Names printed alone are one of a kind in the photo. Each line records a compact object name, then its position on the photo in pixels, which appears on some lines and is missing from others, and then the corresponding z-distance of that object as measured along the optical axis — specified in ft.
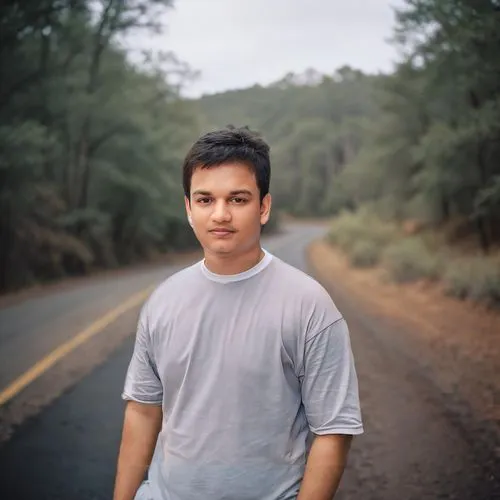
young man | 4.73
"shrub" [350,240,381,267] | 50.44
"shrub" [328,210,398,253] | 54.13
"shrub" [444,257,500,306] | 24.71
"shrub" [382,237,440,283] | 35.68
